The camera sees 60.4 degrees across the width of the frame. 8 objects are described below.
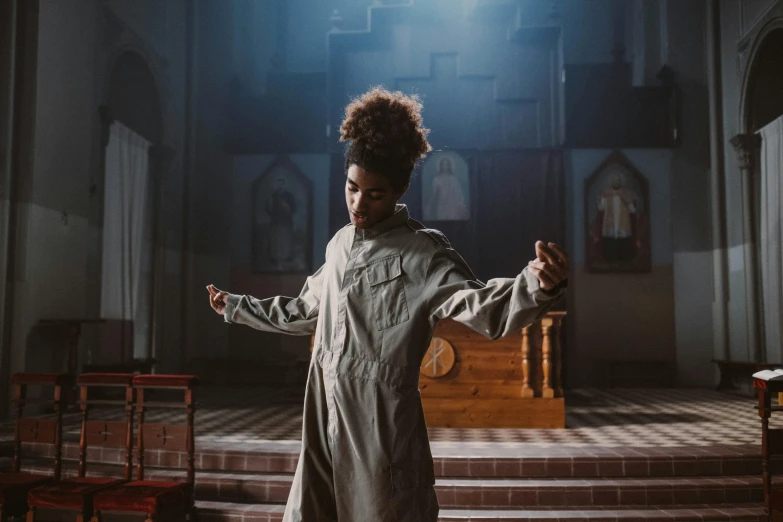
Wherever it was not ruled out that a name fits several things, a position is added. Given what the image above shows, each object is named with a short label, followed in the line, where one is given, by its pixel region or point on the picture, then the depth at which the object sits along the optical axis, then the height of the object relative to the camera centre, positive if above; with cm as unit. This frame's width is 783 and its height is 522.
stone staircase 389 -108
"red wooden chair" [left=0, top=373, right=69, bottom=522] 327 -67
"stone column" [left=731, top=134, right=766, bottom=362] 909 +102
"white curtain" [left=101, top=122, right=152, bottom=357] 862 +98
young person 149 -5
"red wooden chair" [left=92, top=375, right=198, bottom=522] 307 -86
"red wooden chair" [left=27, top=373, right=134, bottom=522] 311 -76
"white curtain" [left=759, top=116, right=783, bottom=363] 859 +96
